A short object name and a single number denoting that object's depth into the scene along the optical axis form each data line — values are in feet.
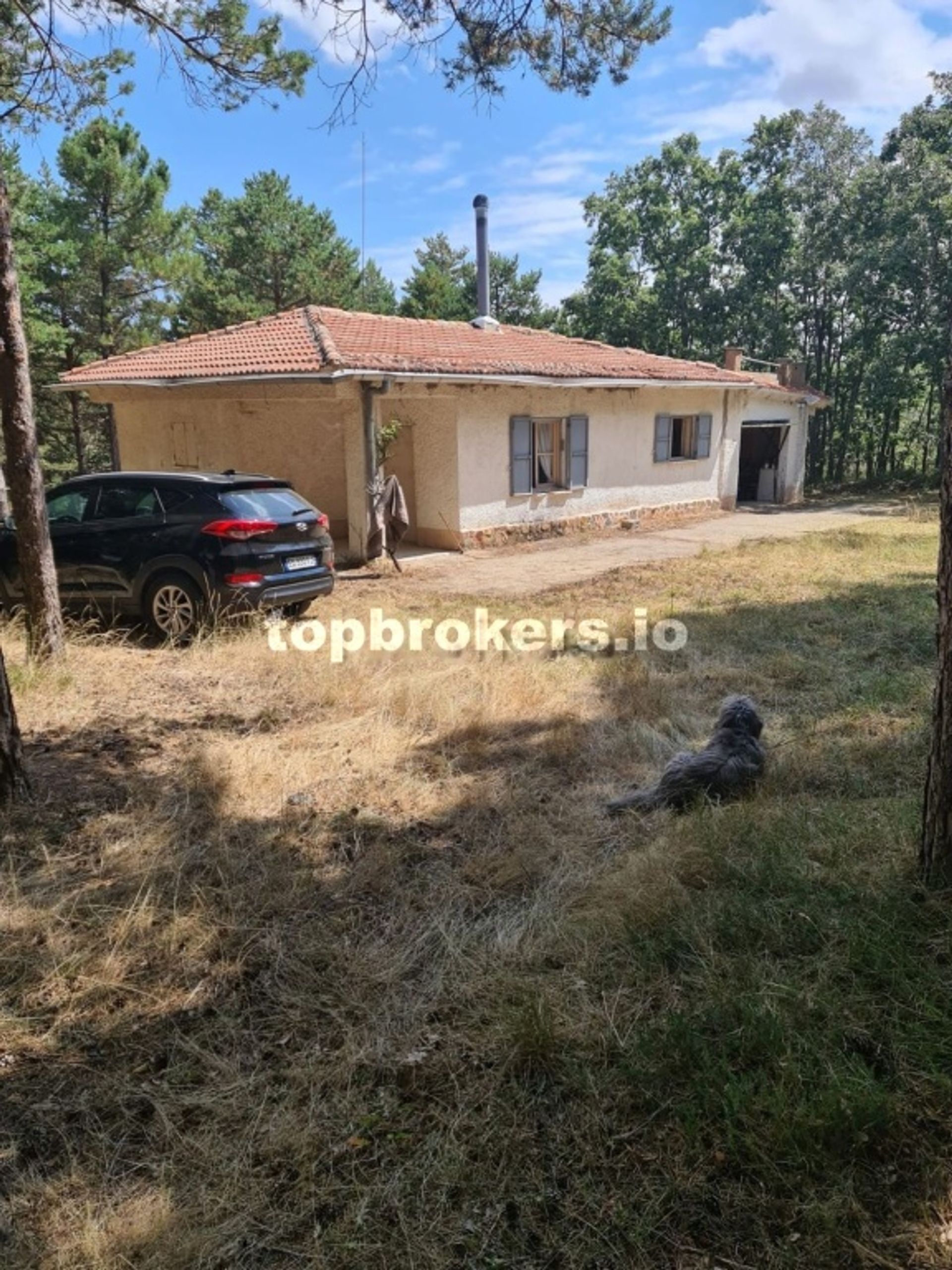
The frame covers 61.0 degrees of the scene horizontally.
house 40.60
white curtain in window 50.06
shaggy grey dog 13.37
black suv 24.45
